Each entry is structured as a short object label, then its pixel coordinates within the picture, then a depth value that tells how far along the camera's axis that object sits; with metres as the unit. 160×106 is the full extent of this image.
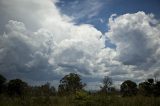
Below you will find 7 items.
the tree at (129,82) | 36.51
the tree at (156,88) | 22.07
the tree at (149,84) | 23.98
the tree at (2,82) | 32.39
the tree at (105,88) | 13.06
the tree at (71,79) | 32.78
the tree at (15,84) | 30.39
